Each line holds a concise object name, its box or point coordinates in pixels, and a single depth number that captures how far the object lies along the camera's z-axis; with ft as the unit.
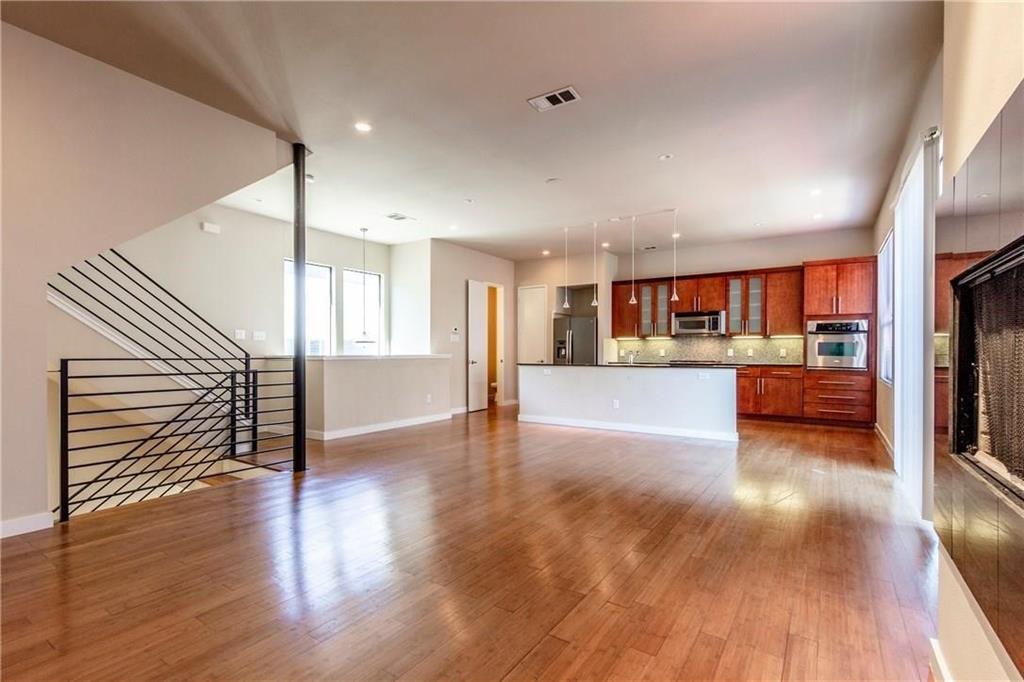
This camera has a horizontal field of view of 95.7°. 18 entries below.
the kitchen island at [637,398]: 19.36
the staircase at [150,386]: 14.89
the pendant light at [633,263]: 26.12
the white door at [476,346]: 28.78
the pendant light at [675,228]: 21.34
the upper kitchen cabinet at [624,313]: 29.19
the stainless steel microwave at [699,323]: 26.27
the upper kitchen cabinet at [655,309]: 28.19
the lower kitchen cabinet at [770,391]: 23.70
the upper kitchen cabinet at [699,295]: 26.50
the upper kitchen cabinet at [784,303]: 24.44
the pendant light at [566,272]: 30.89
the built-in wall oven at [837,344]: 22.00
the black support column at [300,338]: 14.43
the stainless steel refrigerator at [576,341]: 29.99
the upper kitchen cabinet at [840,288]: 21.80
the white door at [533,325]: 31.71
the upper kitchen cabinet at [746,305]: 25.54
